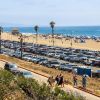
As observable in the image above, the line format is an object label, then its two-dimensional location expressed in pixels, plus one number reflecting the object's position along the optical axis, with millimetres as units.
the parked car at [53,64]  66900
